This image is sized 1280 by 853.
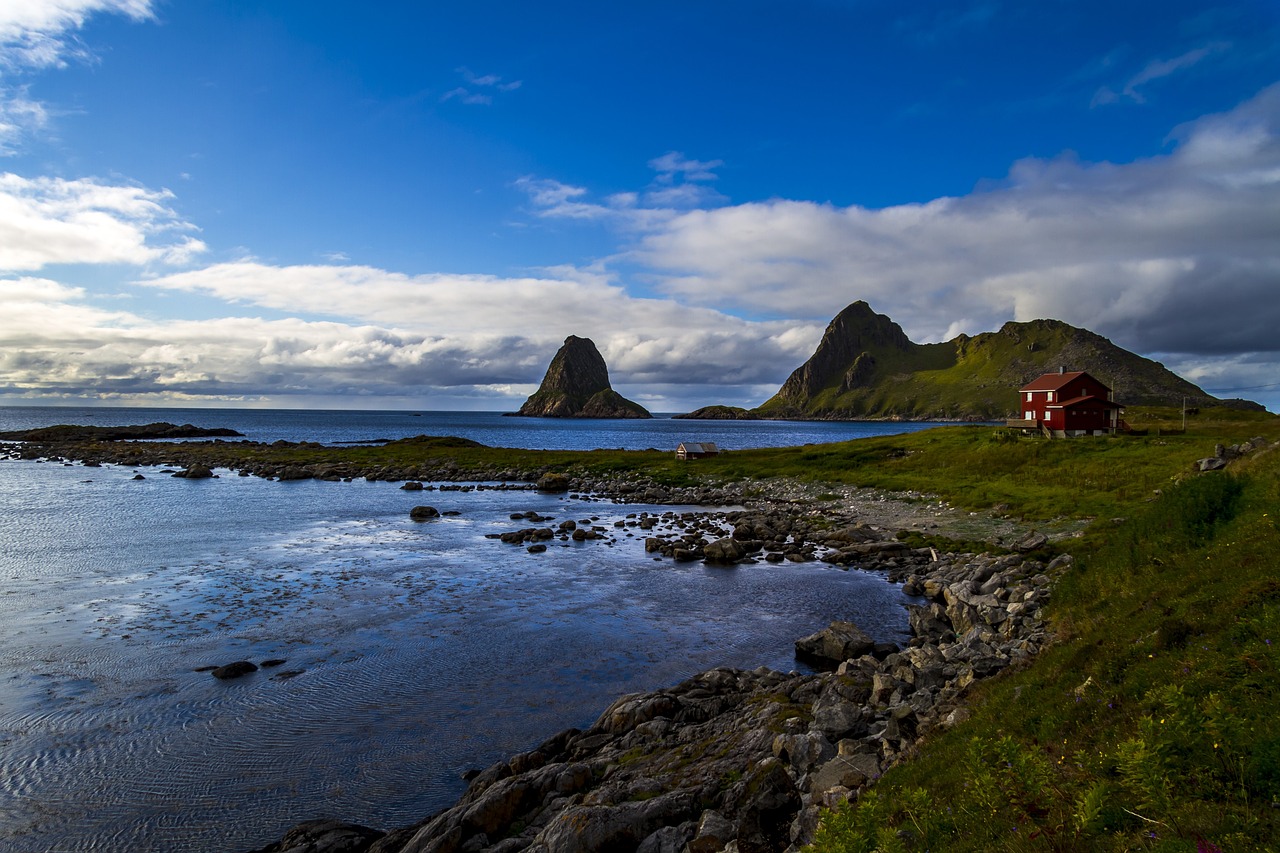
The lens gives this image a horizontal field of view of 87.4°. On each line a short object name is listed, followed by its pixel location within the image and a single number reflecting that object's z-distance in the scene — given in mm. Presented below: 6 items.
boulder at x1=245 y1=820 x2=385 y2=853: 14016
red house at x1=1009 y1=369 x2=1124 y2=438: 78125
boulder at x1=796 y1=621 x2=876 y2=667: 24016
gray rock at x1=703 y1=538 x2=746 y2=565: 42875
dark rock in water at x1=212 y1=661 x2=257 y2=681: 23547
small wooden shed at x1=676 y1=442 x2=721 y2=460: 98125
